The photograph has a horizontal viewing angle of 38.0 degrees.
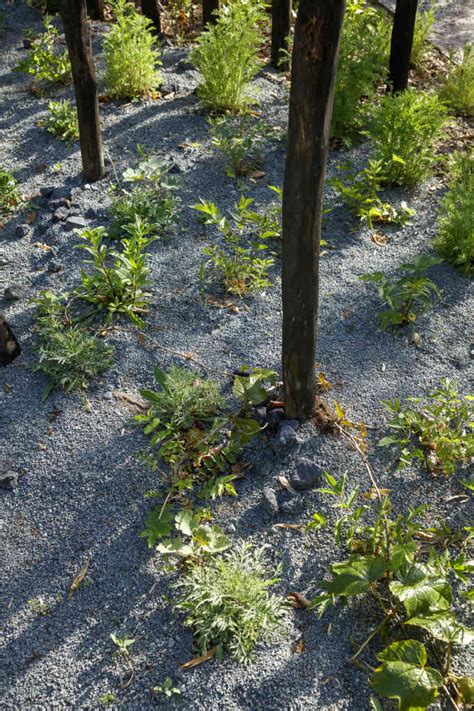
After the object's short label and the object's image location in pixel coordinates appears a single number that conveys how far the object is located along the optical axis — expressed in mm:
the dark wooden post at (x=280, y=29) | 6020
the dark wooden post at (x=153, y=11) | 6531
